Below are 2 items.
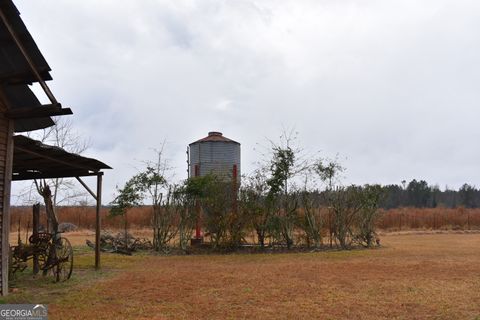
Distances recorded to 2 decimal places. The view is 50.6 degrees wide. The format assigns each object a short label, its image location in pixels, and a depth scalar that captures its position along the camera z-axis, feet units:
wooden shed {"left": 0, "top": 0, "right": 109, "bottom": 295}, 26.63
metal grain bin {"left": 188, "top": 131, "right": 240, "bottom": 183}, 69.56
